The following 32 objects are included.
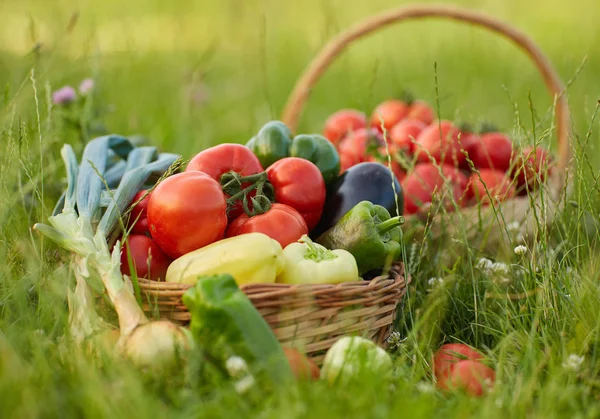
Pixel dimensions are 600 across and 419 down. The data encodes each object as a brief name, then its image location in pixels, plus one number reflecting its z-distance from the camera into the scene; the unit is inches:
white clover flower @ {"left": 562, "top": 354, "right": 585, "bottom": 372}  70.6
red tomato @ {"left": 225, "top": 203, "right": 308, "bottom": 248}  85.0
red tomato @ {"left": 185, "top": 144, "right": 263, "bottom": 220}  91.7
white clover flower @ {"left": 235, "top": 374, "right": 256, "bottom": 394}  60.9
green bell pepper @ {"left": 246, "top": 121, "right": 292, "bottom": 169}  102.0
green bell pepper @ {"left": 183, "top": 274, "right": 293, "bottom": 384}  68.0
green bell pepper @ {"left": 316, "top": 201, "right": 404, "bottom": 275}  86.0
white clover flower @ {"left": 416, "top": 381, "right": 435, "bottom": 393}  64.6
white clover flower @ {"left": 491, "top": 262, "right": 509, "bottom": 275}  96.4
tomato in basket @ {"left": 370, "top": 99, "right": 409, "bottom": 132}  153.6
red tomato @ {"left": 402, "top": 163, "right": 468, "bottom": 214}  120.0
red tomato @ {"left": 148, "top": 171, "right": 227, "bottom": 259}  82.3
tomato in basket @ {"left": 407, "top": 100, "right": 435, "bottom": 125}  152.0
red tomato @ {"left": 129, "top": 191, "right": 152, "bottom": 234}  91.4
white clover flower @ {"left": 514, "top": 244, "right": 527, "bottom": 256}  89.5
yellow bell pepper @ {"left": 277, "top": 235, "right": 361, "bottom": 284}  78.9
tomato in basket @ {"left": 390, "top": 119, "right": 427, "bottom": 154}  138.6
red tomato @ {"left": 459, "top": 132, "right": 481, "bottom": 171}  133.8
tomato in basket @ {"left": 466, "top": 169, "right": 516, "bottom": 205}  120.6
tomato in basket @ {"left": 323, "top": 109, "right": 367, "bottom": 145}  148.1
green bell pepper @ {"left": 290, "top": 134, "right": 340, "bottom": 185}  101.9
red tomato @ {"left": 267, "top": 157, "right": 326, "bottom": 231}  92.1
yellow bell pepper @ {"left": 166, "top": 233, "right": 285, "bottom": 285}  76.8
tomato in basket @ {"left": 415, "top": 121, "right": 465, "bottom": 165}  127.9
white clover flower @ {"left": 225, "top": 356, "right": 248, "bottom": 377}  64.2
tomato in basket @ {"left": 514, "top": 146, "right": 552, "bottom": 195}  126.8
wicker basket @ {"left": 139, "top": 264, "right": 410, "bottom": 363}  73.2
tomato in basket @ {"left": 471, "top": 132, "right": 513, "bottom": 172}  132.8
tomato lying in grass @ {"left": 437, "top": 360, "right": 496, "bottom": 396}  70.2
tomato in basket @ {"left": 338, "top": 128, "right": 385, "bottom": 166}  131.8
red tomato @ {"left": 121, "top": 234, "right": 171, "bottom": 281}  86.0
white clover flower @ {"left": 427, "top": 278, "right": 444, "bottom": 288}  93.3
